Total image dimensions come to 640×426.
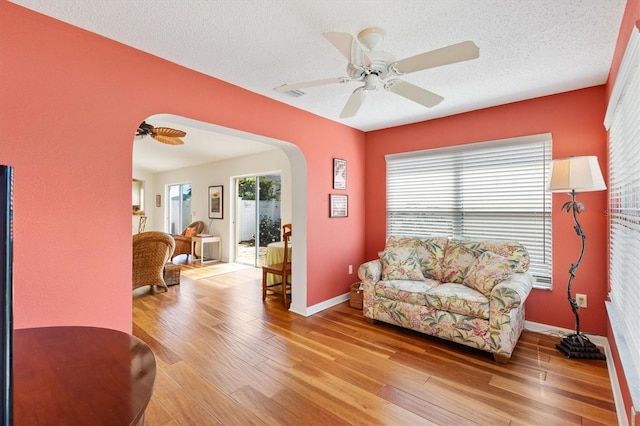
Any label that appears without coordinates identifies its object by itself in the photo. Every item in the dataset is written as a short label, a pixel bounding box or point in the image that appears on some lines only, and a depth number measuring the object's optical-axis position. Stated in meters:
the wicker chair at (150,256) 4.28
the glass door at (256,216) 6.33
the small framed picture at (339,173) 4.02
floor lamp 2.39
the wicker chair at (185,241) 7.14
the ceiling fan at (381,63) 1.57
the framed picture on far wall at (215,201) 7.07
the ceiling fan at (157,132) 3.35
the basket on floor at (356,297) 3.88
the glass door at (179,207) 8.27
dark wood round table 0.63
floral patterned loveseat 2.53
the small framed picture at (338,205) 3.96
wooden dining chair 3.99
